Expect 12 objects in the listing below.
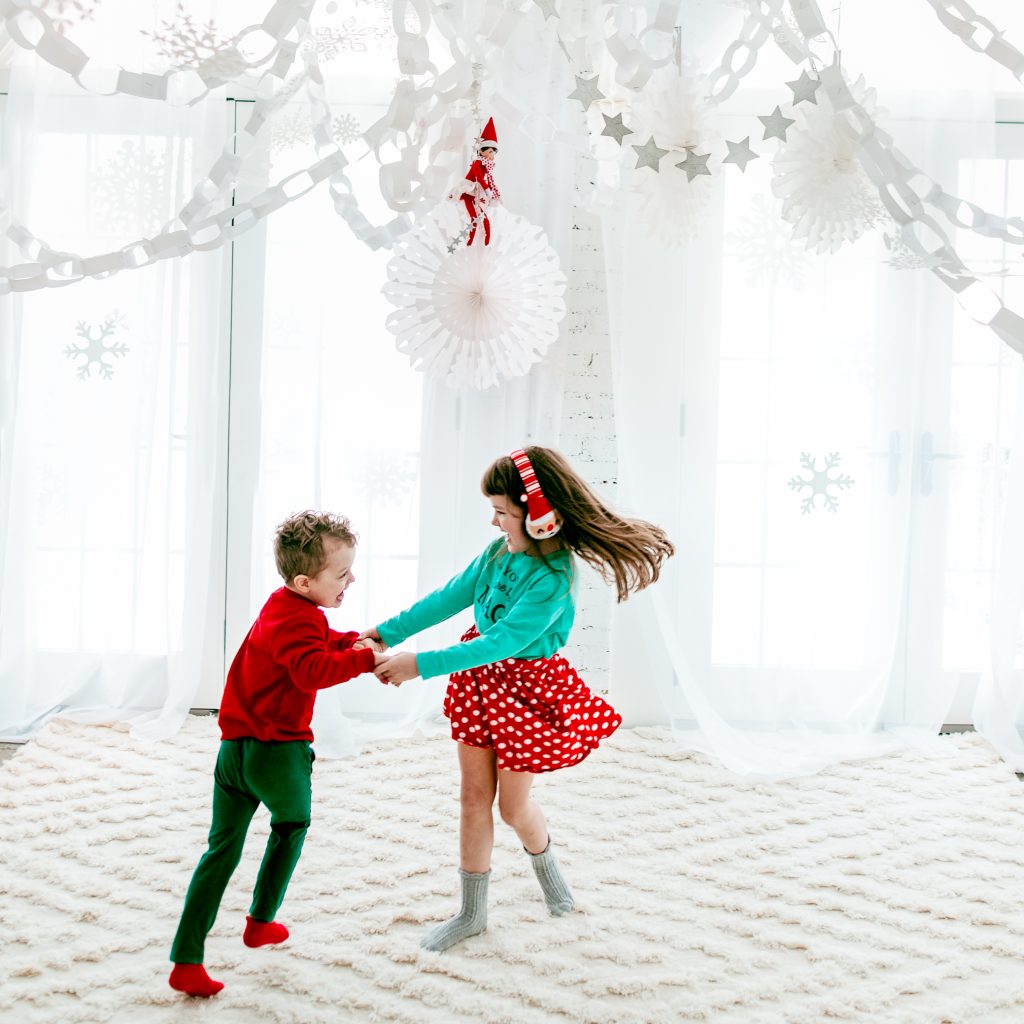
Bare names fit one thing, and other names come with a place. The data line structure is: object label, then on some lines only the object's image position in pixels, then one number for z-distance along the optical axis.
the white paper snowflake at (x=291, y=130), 2.90
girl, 1.90
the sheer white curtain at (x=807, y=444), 3.12
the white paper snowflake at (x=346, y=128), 2.93
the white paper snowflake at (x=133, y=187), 3.10
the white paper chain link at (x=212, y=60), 1.36
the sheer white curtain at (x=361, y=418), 3.20
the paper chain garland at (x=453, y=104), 1.39
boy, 1.76
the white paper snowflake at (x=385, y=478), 3.24
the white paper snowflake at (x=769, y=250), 3.11
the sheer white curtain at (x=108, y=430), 3.12
